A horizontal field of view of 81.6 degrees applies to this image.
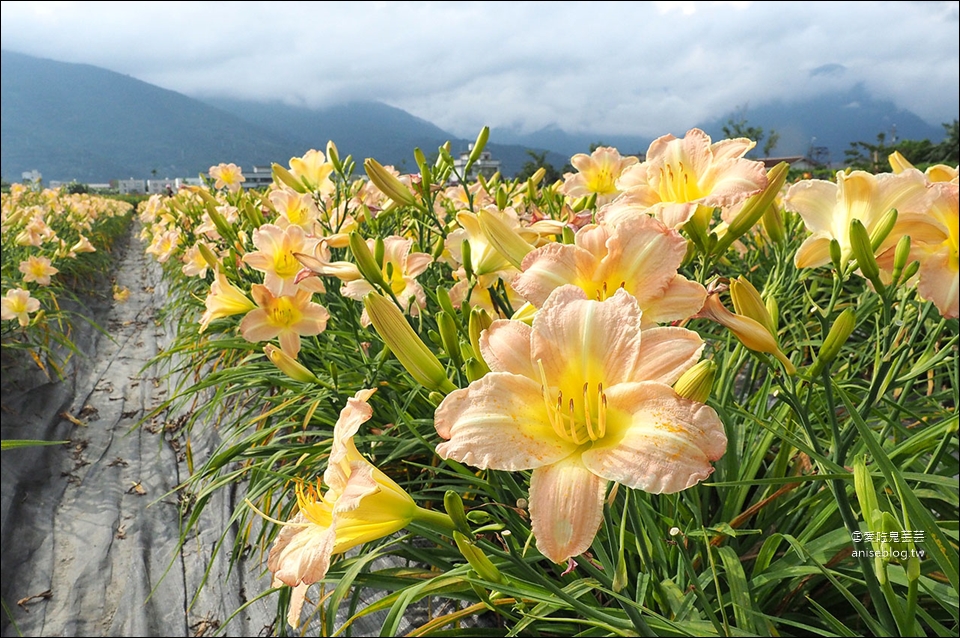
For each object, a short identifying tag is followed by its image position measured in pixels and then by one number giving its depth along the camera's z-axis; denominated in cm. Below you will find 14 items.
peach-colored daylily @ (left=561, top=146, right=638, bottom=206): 202
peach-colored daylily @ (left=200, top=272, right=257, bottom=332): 169
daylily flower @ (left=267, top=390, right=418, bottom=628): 61
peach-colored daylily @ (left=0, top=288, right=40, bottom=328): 310
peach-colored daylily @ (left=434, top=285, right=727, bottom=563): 52
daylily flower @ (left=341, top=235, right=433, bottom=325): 148
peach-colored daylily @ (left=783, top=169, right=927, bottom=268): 82
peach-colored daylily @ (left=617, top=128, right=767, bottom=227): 89
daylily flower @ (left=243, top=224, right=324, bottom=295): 155
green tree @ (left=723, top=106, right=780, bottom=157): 4326
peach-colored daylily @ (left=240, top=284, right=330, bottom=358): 154
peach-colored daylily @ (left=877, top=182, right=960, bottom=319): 70
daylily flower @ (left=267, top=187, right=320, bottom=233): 220
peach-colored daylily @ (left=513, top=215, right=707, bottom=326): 71
